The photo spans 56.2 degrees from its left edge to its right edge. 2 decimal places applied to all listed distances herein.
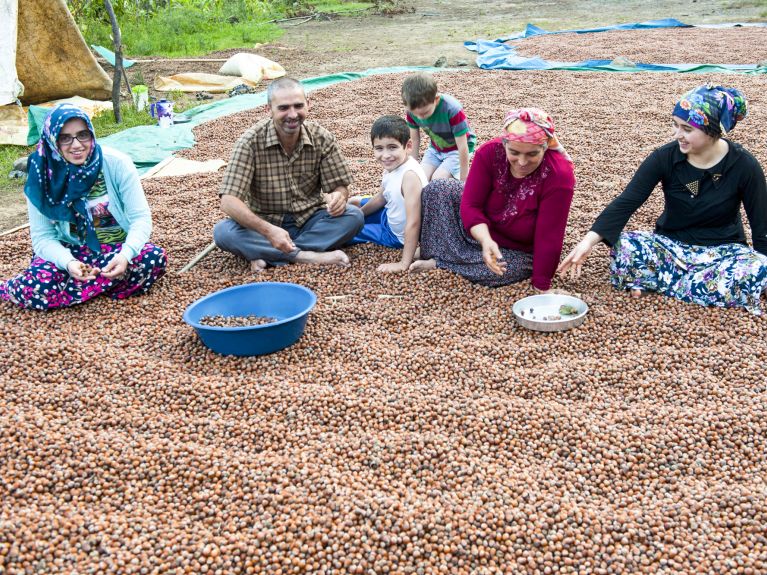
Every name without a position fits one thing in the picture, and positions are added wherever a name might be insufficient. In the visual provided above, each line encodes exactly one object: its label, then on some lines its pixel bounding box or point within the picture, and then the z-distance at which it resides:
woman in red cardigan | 3.37
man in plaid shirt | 3.99
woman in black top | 3.28
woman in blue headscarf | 3.50
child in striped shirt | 4.28
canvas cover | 8.20
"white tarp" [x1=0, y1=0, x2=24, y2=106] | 7.23
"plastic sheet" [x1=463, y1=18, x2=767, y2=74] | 8.96
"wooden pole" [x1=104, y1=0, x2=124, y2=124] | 7.70
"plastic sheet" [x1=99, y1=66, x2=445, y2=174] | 6.53
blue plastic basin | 3.05
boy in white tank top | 3.95
